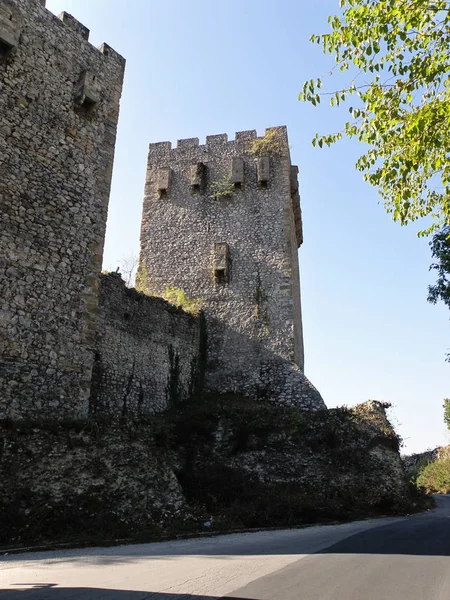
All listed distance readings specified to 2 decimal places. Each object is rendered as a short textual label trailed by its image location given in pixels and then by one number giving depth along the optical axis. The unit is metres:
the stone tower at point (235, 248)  17.00
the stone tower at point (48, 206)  9.00
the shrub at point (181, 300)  18.20
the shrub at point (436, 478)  28.91
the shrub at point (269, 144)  20.05
